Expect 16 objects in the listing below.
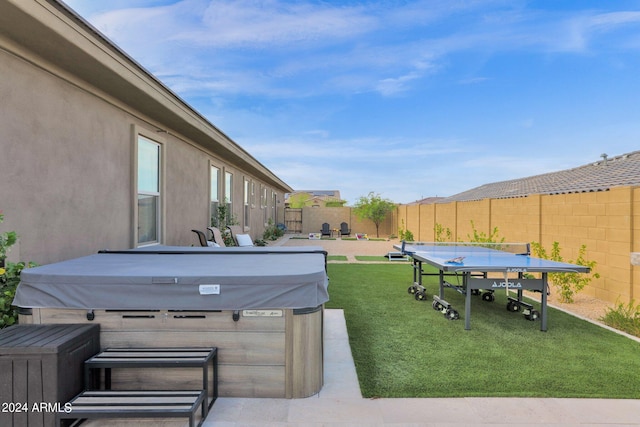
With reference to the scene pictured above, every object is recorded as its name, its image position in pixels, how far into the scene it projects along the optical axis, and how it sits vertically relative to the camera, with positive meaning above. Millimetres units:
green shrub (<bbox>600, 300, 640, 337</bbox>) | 4616 -1396
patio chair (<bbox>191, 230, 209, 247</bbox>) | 6924 -484
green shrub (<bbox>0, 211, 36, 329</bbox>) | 2705 -527
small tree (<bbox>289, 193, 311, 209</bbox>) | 42988 +2053
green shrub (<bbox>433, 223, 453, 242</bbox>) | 13773 -678
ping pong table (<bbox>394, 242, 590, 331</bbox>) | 4418 -647
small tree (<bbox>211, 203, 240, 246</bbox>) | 9236 -138
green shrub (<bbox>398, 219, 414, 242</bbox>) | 18216 -967
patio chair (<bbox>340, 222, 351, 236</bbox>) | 24125 -939
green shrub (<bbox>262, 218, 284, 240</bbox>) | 16828 -810
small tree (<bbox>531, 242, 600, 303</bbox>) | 6281 -1113
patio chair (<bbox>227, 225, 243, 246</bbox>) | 9141 -415
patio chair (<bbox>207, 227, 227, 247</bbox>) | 7645 -453
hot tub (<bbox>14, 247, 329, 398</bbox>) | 2660 -761
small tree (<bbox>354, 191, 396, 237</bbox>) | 24531 +585
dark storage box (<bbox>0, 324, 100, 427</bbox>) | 2127 -1010
